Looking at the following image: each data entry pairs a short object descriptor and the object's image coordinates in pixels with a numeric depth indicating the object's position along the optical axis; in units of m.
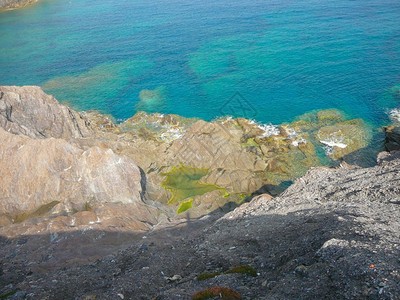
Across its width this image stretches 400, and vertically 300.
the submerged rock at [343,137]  61.34
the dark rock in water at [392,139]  58.06
